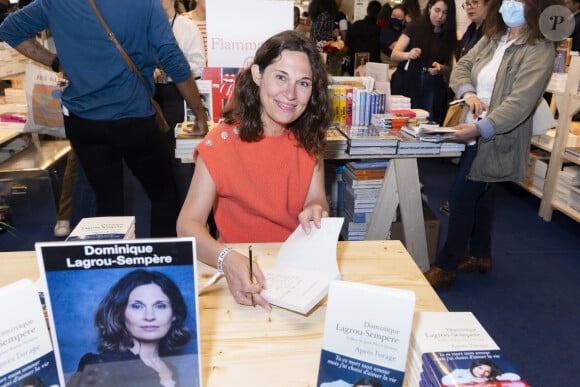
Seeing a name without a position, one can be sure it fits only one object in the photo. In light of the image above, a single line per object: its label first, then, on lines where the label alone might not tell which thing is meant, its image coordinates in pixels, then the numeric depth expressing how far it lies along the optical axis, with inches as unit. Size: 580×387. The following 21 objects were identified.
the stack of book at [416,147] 103.4
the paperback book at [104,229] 48.8
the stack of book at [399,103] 122.9
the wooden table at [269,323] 37.7
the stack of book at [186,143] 98.8
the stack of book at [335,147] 104.4
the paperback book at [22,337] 28.2
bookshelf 137.1
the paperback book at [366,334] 30.4
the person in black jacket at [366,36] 250.1
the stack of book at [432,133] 99.6
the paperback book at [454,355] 30.4
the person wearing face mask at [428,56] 156.9
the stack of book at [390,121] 112.3
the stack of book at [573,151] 138.3
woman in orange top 61.1
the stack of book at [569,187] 140.0
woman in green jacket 90.0
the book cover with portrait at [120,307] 30.2
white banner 107.7
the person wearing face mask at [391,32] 225.3
